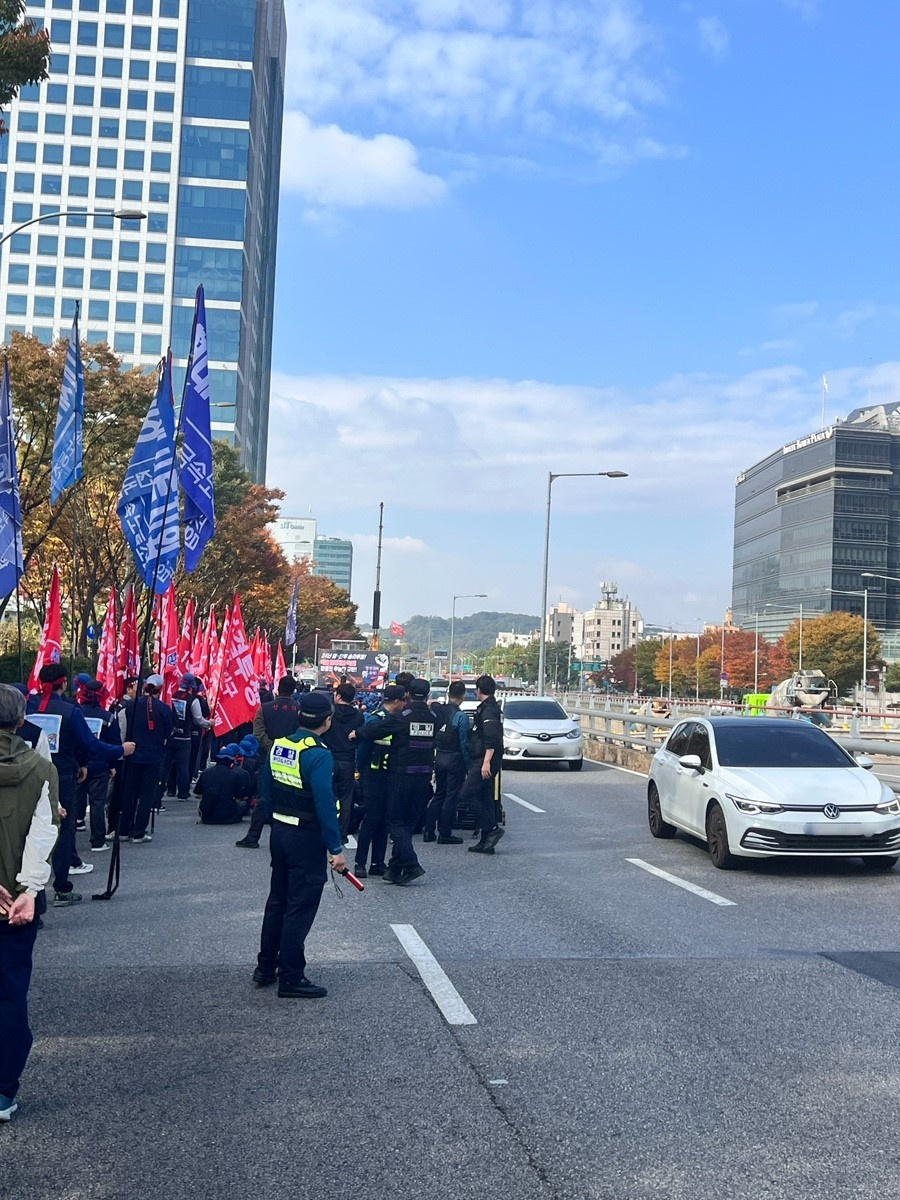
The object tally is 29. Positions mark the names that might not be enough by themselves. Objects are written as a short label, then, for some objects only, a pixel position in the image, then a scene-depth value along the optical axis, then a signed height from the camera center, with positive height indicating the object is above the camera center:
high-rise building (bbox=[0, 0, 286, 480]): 102.44 +39.90
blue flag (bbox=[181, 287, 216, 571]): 15.58 +2.64
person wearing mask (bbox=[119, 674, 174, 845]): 12.29 -1.14
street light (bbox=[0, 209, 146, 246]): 19.06 +6.88
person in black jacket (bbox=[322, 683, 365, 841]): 12.59 -0.95
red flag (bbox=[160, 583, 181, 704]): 17.88 -0.05
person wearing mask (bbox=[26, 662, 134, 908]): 9.08 -0.78
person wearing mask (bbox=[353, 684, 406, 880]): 10.65 -1.19
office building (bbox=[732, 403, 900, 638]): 123.44 +15.50
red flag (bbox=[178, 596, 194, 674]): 22.21 -0.13
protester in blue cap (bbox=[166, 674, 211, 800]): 16.98 -1.17
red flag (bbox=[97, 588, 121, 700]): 20.83 -0.11
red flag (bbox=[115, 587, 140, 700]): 17.09 -0.02
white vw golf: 10.69 -1.14
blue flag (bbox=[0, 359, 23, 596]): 13.66 +1.45
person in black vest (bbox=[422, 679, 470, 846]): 13.41 -1.17
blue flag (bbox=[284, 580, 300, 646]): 53.09 +1.05
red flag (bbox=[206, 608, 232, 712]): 20.51 -0.48
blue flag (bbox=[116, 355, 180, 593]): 15.16 +1.87
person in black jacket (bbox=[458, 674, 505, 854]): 12.34 -1.09
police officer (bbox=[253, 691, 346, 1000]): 6.61 -1.11
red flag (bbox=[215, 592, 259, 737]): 18.62 -0.66
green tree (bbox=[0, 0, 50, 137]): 13.42 +6.57
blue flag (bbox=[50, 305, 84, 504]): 16.20 +2.77
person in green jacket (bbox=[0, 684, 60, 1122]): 4.71 -0.91
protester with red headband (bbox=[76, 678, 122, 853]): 11.52 -0.96
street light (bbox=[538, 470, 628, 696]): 37.75 +4.02
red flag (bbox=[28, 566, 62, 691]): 16.38 +0.00
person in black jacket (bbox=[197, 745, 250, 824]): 14.62 -1.76
